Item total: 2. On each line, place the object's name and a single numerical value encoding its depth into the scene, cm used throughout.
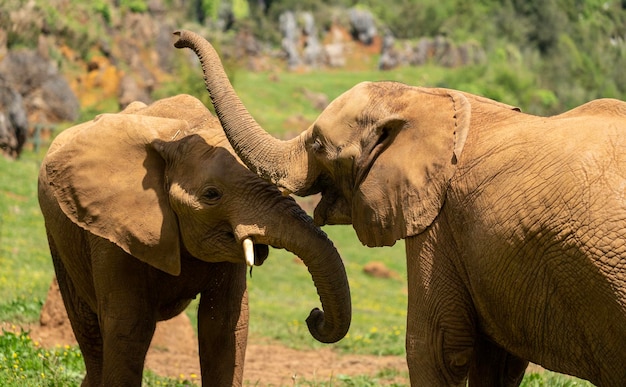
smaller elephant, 1298
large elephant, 1027
